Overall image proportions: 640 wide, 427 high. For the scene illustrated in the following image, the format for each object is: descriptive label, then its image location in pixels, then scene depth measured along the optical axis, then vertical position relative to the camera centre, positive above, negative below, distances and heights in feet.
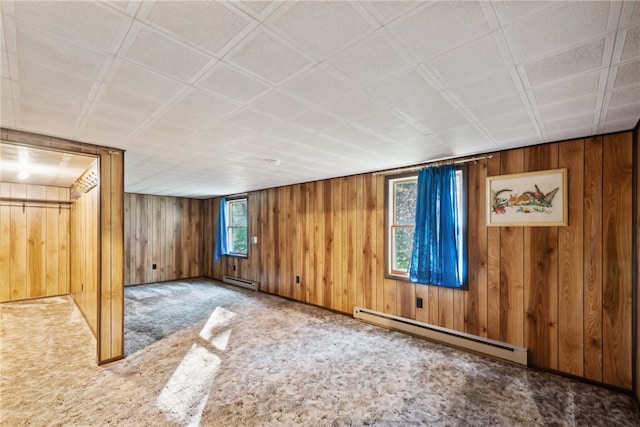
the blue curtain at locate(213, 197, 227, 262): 23.07 -1.31
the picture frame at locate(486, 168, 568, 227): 9.00 +0.50
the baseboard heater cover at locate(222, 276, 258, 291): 20.51 -5.13
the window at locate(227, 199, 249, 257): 22.54 -0.98
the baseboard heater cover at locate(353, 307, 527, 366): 9.65 -4.82
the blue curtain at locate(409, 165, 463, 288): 10.93 -0.65
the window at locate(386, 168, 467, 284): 12.97 -0.31
